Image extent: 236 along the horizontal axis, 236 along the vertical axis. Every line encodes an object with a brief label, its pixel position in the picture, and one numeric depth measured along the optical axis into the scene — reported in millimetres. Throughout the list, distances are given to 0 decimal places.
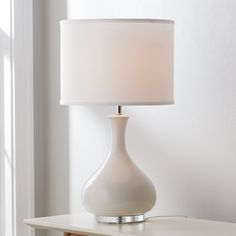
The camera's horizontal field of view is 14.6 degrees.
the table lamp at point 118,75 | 2744
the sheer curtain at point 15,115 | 3545
